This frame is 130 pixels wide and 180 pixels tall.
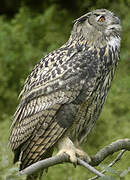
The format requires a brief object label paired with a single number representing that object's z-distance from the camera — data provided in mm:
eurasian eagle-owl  6539
